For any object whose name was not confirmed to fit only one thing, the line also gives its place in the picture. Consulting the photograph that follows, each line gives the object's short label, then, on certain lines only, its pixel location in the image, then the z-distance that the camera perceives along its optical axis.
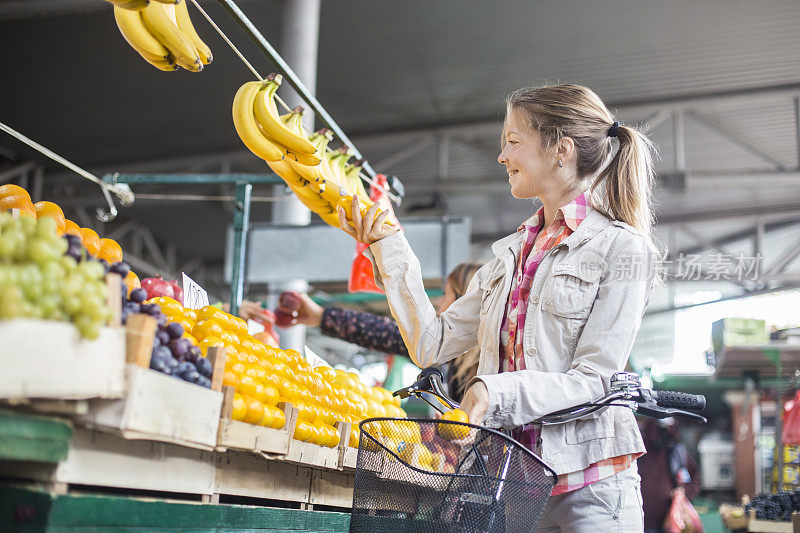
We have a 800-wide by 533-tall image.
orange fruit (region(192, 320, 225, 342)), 1.90
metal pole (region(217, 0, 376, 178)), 6.06
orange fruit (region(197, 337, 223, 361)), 1.78
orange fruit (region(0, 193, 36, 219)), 2.00
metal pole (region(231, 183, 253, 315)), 3.30
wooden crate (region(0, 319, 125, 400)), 1.03
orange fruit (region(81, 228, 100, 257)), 2.13
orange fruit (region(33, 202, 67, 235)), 2.08
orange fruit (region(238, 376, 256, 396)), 1.68
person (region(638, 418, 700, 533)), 6.68
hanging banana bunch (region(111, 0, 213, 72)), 2.19
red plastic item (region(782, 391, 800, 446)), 4.61
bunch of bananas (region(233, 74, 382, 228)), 2.65
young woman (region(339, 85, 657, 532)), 1.58
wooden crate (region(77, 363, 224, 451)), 1.19
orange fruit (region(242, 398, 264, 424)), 1.59
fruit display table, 1.17
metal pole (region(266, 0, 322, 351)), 5.51
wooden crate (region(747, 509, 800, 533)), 4.03
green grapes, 1.06
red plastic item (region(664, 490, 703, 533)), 6.40
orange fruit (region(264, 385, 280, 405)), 1.74
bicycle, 1.28
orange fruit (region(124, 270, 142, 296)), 1.98
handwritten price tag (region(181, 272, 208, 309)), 2.41
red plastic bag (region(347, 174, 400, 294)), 3.90
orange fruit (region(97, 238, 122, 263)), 2.18
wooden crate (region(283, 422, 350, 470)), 1.78
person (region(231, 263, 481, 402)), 3.70
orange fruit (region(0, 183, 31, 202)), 2.05
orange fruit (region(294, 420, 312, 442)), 1.85
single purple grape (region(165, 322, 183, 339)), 1.45
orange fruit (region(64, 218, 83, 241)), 2.06
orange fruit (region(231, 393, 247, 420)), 1.55
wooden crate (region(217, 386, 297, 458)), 1.47
